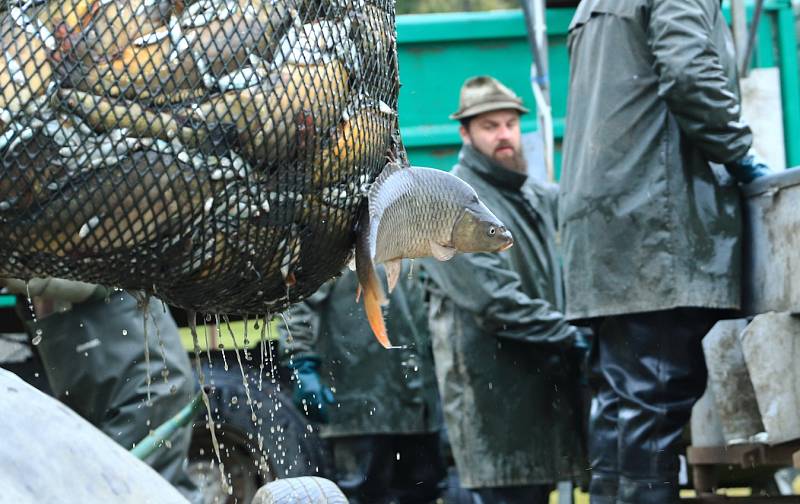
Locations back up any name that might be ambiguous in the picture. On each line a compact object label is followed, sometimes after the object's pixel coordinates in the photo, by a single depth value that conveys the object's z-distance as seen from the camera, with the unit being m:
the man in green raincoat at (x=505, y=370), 11.04
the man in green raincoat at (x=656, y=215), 9.27
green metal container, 15.31
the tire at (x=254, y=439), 14.10
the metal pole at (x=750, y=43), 14.22
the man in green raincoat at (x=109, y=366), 10.67
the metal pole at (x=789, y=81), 14.56
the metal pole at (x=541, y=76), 14.54
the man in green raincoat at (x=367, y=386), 13.26
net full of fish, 3.92
